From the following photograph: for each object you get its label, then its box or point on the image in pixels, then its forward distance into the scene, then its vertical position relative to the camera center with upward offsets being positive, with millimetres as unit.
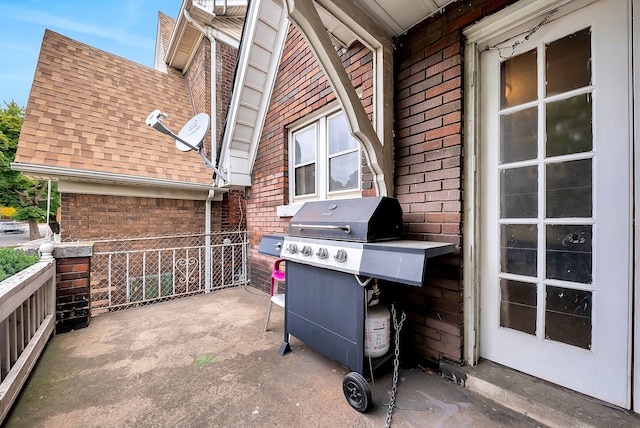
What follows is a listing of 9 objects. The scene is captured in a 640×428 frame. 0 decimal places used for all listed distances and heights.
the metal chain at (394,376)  1547 -1151
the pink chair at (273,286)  2621 -829
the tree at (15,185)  11051 +1259
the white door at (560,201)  1462 +88
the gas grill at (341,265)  1514 -341
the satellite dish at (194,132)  3966 +1311
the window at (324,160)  3021 +710
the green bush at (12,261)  2064 -451
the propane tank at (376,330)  1834 -865
